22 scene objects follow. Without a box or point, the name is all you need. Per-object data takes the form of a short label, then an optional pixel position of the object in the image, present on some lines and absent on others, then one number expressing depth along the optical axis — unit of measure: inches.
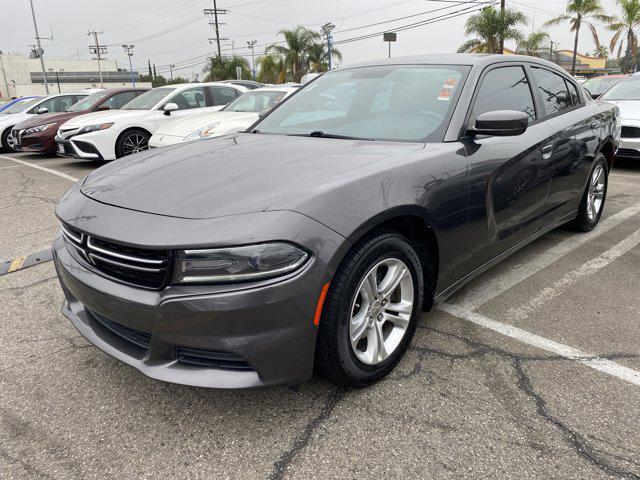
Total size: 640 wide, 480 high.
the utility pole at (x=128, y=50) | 2881.4
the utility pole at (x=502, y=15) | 1083.9
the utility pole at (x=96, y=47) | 2800.4
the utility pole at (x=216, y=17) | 1903.5
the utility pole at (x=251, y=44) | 2694.4
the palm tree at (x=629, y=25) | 1203.2
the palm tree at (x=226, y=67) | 1824.6
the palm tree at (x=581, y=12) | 1261.1
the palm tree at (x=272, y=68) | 1439.5
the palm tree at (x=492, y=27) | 1086.4
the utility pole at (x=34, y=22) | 1684.3
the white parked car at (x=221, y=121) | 278.2
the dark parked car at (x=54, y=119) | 417.1
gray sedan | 70.6
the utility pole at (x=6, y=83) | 3023.1
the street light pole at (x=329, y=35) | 1374.3
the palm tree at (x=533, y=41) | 1409.9
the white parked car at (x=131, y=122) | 344.8
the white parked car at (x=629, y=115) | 285.6
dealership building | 3344.0
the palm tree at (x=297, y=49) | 1421.0
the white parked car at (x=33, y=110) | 502.6
